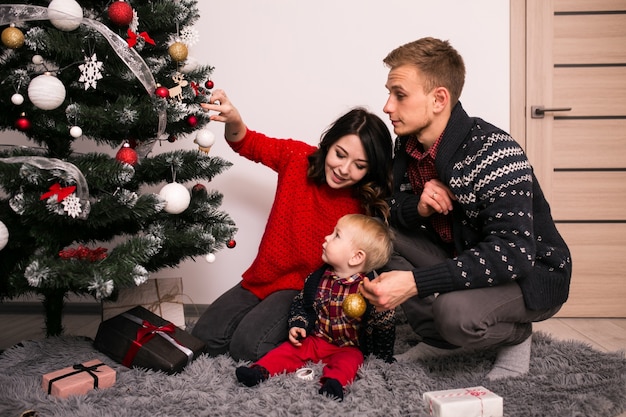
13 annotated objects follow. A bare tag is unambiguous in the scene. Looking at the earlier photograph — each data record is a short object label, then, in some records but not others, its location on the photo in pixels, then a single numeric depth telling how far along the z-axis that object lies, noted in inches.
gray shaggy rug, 51.3
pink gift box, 53.9
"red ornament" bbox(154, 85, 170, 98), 56.9
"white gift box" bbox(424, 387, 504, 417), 47.9
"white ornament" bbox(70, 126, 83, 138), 54.2
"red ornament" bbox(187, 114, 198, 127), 62.9
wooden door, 92.4
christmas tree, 53.2
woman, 68.7
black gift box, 60.9
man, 54.6
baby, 63.2
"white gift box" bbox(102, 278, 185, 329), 76.6
